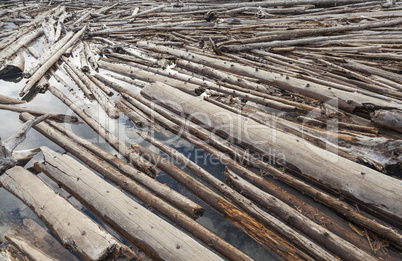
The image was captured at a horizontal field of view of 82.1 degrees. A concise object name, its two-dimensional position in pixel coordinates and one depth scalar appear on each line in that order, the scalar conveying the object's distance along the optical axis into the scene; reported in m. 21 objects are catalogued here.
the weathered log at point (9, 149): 3.69
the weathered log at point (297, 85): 4.92
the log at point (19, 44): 8.92
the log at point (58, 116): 5.33
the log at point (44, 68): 6.71
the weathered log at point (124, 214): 2.66
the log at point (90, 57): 8.00
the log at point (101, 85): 6.40
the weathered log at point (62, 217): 2.65
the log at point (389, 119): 3.96
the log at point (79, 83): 6.36
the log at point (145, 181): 3.24
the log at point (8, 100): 5.99
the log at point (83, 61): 7.59
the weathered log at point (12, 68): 7.77
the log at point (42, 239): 2.84
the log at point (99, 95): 5.58
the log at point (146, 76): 6.05
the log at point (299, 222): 2.66
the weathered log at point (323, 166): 3.03
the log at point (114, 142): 3.95
